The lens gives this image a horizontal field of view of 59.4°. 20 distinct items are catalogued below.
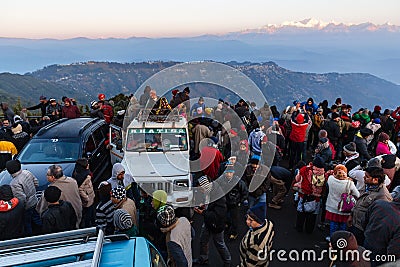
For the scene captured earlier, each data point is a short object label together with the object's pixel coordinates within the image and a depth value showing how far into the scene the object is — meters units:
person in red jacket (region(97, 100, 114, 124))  12.05
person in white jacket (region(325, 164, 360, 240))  6.20
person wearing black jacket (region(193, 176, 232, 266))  5.69
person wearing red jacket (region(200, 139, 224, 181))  7.73
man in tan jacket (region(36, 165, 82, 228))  5.96
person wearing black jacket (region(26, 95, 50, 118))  13.85
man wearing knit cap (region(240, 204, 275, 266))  4.36
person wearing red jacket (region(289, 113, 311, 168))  9.91
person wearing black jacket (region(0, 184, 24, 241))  5.09
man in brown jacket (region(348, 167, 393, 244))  5.14
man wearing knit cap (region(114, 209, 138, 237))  4.84
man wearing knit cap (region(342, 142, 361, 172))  7.27
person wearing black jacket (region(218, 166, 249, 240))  6.39
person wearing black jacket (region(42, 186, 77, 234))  5.07
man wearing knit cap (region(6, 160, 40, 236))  6.05
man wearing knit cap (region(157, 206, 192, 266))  4.54
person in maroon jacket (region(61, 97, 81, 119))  12.77
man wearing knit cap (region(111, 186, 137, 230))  5.38
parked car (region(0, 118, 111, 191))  8.14
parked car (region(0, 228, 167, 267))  2.99
